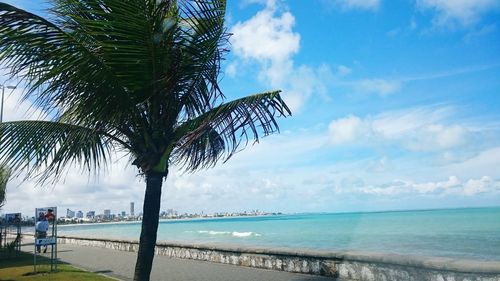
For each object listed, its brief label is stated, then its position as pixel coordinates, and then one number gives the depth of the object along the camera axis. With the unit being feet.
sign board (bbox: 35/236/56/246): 41.11
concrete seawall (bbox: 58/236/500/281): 21.09
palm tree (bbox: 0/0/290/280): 17.80
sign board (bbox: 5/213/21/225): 68.48
